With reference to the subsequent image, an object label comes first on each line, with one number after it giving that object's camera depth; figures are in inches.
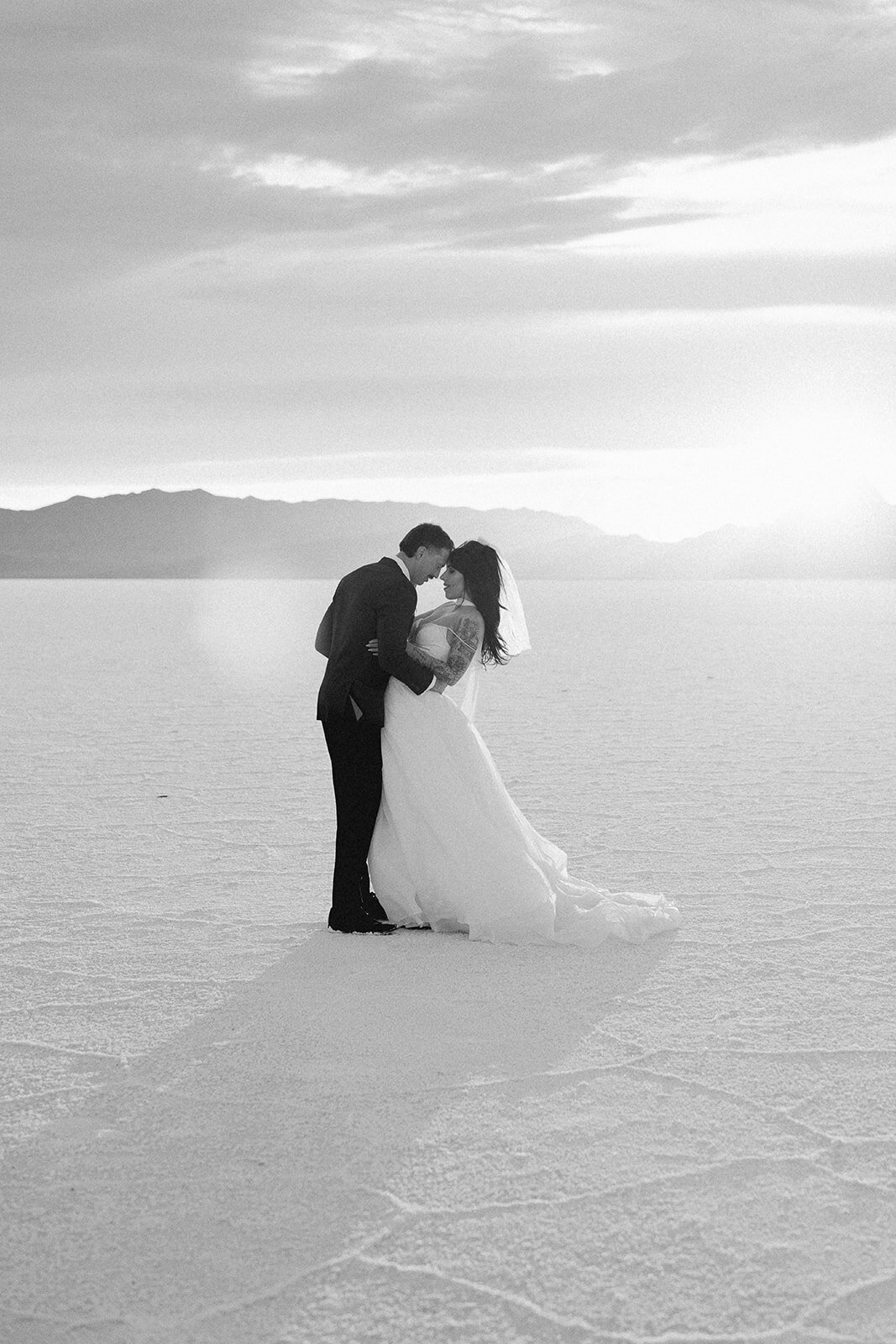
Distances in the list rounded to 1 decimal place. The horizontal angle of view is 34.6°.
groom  215.2
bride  213.6
